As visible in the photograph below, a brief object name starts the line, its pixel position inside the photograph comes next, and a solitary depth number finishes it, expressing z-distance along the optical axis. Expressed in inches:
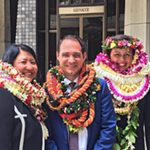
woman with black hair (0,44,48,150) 96.5
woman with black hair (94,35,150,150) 138.7
